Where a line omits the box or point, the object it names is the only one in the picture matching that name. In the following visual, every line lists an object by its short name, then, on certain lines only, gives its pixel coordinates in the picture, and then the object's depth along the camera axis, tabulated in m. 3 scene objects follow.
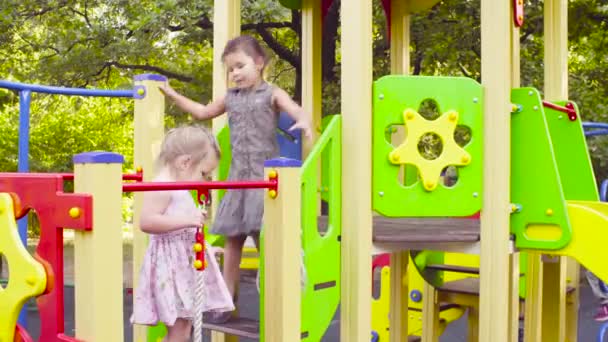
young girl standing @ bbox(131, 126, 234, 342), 3.01
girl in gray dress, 3.61
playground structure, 3.29
